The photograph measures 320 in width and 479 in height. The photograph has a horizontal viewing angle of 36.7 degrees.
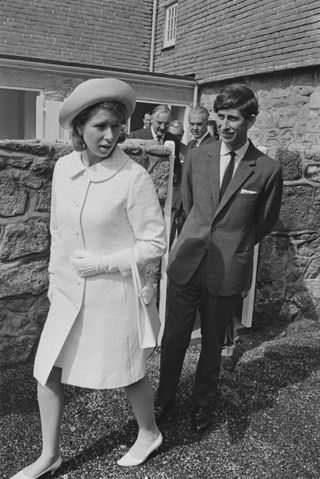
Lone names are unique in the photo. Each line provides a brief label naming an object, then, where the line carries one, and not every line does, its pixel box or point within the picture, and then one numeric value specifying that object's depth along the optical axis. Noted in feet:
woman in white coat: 6.88
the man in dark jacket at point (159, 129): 19.21
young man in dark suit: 9.11
